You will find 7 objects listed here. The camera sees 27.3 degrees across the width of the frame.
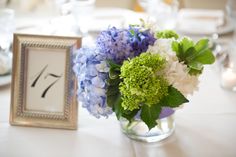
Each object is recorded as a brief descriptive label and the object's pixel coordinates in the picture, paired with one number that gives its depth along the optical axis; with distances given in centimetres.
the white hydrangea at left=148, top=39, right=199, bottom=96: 84
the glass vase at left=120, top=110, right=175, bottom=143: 92
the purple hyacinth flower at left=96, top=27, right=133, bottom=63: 85
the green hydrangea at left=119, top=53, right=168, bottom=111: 80
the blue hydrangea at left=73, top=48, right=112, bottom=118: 86
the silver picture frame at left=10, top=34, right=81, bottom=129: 96
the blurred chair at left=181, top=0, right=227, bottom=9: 188
